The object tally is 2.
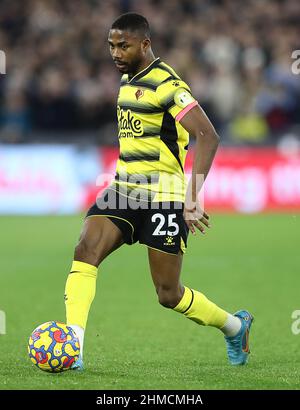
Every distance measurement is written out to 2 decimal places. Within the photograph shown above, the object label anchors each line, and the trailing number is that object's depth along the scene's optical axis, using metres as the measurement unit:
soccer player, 11.68
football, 11.07
